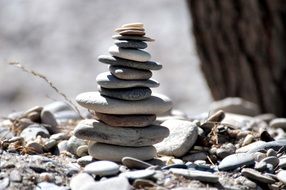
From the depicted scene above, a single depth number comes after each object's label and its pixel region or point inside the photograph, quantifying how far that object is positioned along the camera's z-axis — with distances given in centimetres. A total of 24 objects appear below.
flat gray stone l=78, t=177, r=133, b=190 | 374
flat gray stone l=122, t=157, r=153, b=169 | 406
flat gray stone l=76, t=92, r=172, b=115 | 426
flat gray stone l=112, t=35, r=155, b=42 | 440
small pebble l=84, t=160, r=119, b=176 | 394
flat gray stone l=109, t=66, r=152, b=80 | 430
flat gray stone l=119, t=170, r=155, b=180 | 385
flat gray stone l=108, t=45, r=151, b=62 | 431
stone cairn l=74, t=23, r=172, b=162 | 429
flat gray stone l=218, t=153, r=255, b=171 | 420
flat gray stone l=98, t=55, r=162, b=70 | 435
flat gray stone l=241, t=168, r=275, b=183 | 405
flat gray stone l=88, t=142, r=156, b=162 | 428
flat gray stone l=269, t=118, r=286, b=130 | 636
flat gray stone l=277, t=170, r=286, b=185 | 410
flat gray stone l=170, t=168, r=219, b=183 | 391
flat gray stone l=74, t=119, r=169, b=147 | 430
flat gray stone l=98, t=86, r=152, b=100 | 429
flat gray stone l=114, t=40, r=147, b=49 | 435
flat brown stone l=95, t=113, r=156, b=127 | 431
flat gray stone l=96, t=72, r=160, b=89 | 430
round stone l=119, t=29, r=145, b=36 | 440
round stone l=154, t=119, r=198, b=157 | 463
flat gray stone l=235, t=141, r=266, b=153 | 474
